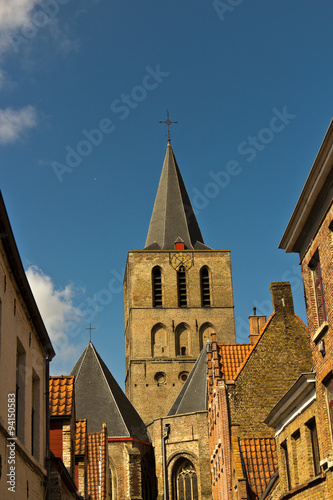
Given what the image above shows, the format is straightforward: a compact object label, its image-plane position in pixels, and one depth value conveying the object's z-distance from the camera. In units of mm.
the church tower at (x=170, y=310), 47719
